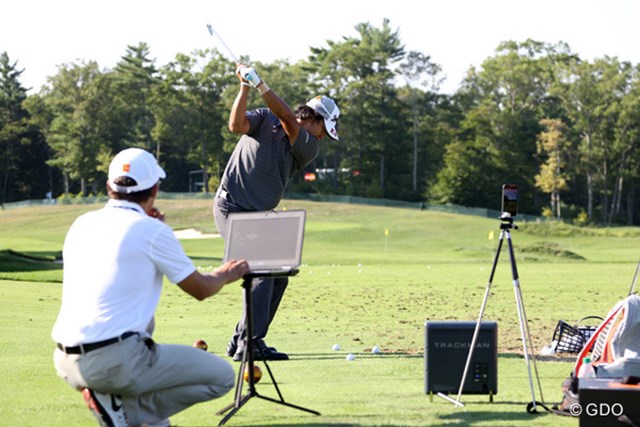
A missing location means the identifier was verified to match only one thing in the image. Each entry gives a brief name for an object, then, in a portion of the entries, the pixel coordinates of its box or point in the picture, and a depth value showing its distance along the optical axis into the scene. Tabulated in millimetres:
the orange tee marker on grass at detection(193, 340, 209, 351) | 16364
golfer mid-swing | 16712
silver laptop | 12156
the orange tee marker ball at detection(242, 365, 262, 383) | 13802
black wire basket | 18612
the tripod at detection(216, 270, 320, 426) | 12129
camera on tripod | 13695
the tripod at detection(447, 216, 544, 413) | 13307
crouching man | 10470
